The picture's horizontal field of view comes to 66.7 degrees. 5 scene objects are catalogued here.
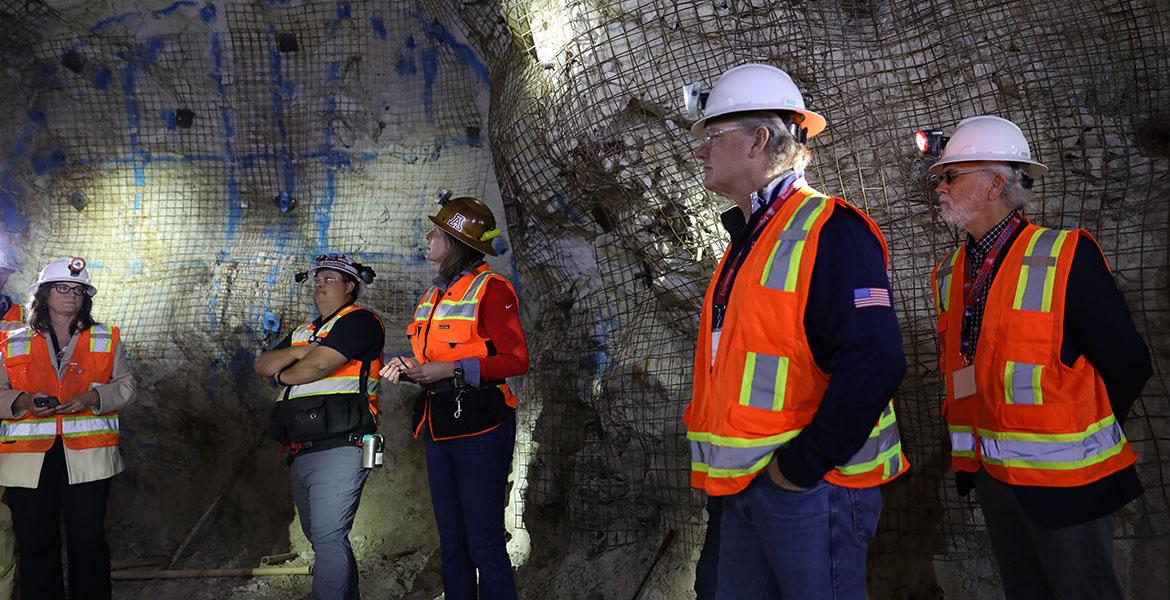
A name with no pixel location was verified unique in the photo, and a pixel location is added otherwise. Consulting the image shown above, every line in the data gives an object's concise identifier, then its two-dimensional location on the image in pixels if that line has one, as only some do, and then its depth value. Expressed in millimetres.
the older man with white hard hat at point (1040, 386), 2434
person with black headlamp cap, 3859
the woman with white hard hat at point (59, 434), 4199
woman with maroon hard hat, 3666
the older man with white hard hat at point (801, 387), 1964
